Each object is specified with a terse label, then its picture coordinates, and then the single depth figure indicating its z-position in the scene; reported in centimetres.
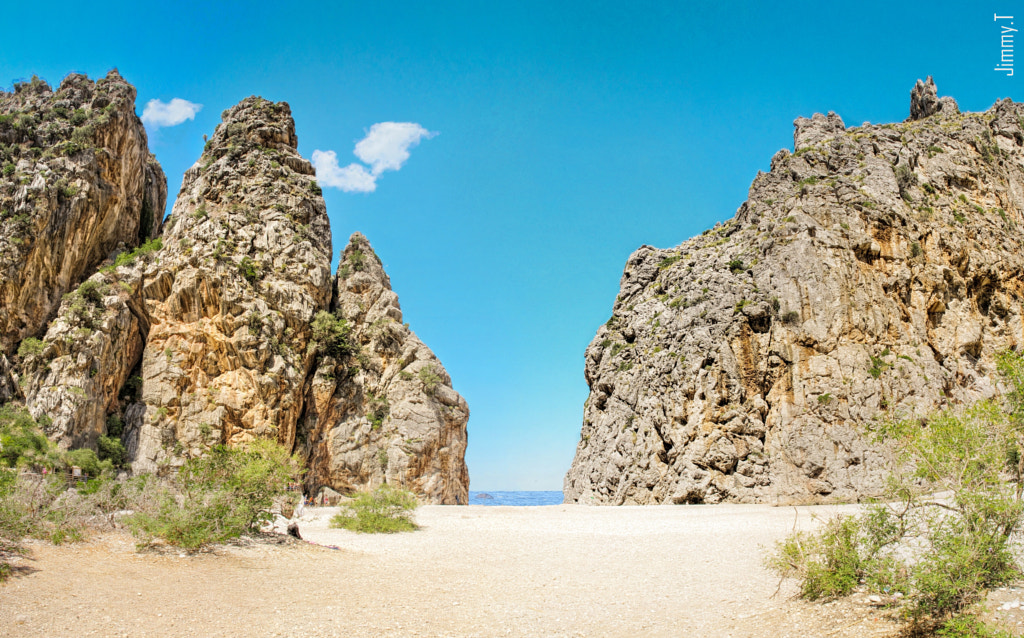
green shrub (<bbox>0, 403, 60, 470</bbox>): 2548
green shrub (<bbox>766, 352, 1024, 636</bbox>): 789
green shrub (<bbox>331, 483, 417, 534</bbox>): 2023
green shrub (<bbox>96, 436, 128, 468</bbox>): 3328
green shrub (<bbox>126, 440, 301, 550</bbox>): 1283
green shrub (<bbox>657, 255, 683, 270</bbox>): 4620
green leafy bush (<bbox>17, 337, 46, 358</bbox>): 3366
